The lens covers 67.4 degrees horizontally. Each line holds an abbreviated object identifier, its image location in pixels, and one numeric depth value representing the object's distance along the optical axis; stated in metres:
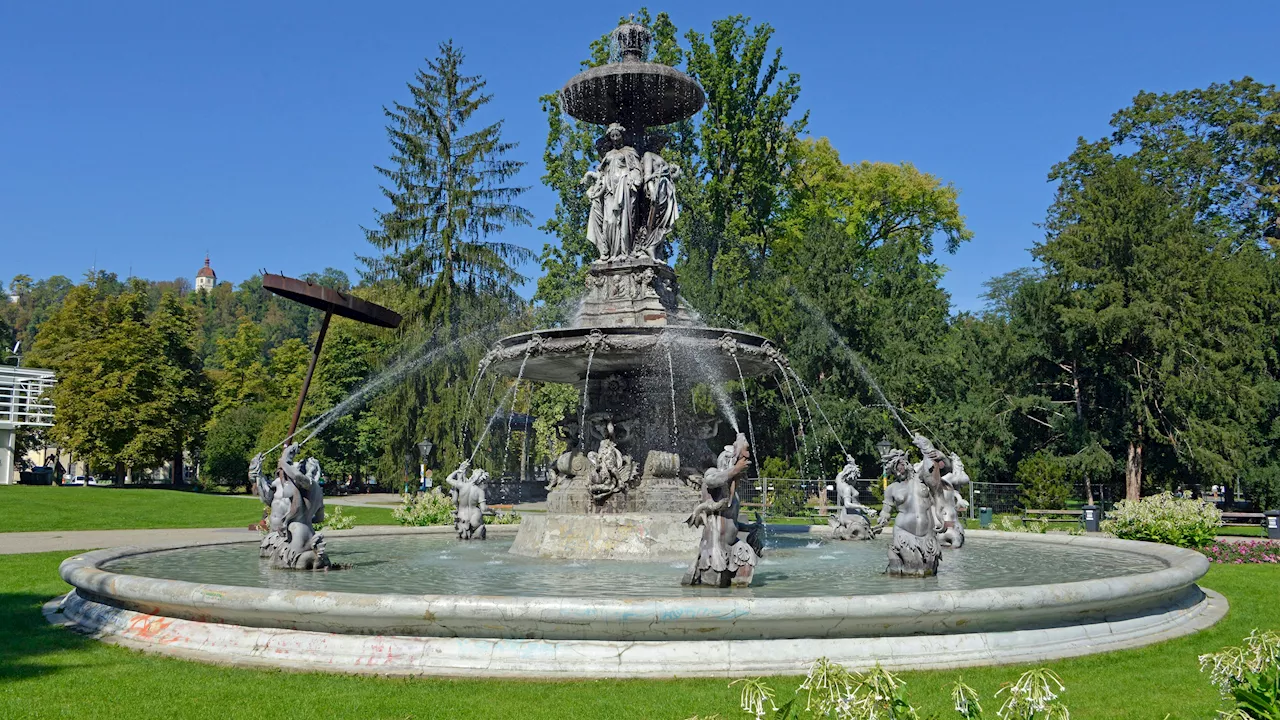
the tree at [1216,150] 41.72
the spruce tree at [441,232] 37.84
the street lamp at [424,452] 33.06
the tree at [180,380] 52.75
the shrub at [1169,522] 16.75
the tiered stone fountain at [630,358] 11.98
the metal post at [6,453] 49.91
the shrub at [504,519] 20.75
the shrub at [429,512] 20.16
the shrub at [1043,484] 30.08
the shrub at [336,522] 18.80
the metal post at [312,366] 16.48
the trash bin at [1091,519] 22.91
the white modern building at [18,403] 49.53
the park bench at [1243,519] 23.92
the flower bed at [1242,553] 16.17
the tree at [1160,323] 31.52
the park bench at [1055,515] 27.23
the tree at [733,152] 39.91
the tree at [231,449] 54.91
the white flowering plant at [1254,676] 4.16
